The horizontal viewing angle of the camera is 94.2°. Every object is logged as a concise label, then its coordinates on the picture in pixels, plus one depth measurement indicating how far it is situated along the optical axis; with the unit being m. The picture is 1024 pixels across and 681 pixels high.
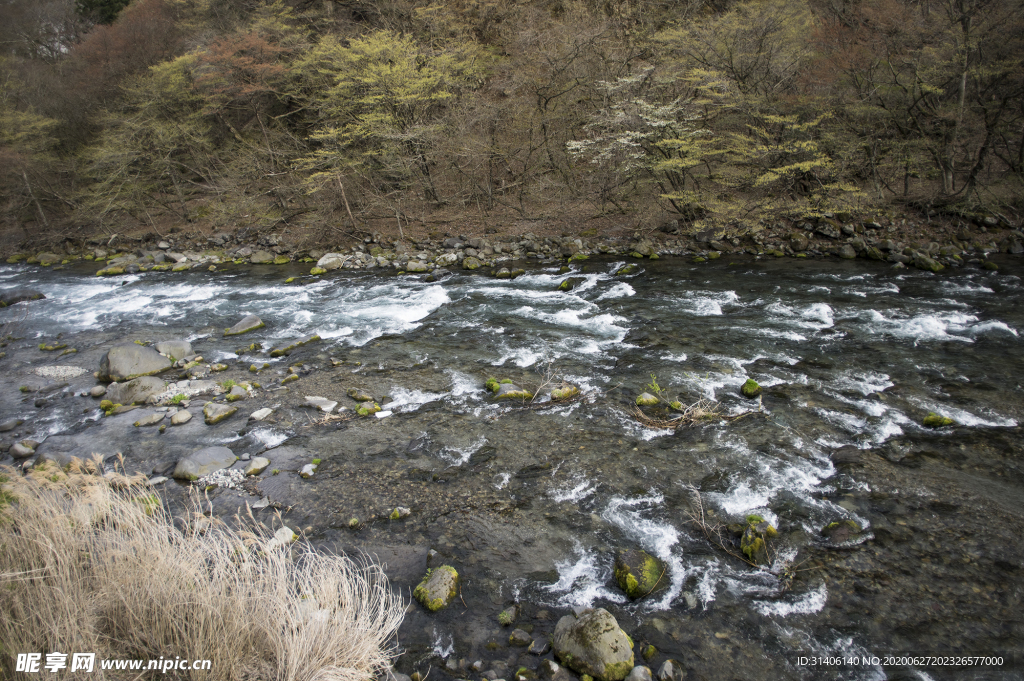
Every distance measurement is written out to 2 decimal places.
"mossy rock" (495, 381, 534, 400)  6.90
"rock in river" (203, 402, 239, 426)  6.64
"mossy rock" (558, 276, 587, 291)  12.22
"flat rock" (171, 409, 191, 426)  6.62
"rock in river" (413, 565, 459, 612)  3.75
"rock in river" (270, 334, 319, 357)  8.90
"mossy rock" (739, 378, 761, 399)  6.56
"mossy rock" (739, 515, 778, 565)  4.04
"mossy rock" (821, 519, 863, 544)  4.22
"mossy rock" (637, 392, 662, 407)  6.51
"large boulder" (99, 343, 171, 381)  8.28
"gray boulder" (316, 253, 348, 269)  16.11
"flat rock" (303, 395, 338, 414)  6.81
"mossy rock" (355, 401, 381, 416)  6.68
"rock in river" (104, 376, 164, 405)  7.43
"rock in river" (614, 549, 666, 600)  3.79
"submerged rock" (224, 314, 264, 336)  10.26
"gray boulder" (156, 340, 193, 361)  8.90
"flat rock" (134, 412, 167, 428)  6.67
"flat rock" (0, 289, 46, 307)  13.88
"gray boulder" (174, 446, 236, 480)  5.45
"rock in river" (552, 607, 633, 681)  3.12
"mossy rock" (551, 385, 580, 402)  6.84
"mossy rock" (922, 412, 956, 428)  5.72
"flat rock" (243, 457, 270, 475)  5.49
